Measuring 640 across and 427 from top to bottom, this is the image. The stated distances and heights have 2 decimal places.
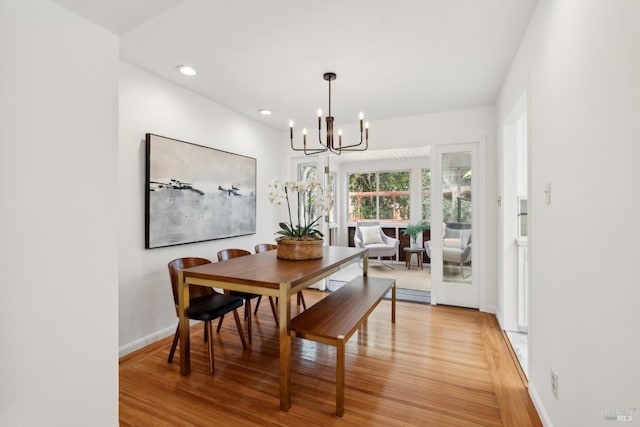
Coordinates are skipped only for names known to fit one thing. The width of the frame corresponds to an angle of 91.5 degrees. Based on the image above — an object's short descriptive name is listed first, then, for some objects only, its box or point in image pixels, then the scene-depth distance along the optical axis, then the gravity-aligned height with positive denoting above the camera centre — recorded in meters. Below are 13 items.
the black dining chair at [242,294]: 2.96 -0.78
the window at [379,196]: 7.42 +0.46
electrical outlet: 1.61 -0.89
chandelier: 2.69 +0.73
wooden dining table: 1.95 -0.44
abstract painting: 2.87 +0.23
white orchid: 2.72 +0.16
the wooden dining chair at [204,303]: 2.34 -0.73
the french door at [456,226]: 3.88 -0.15
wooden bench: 1.88 -0.74
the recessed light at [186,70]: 2.77 +1.31
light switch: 1.68 +0.12
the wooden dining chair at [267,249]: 3.69 -0.42
